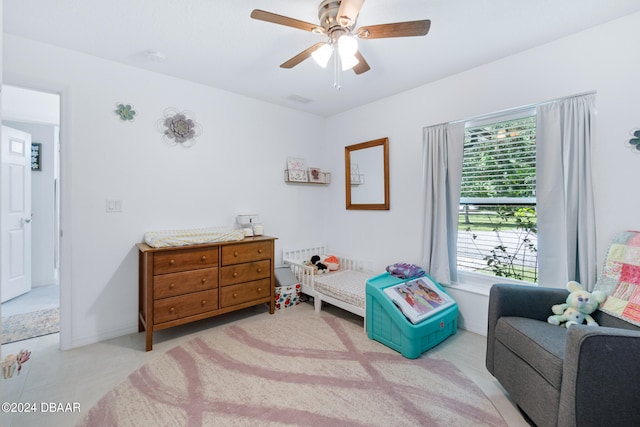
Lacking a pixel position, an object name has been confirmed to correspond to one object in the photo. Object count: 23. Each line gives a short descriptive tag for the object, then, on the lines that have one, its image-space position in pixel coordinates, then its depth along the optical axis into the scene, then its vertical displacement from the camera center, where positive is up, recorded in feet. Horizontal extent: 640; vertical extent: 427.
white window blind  8.30 +1.51
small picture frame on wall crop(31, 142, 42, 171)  13.10 +2.60
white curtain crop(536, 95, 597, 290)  6.99 +0.50
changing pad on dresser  8.18 -0.64
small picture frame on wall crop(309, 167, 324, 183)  12.98 +1.71
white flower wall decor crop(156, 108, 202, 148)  9.48 +2.82
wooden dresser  7.95 -1.95
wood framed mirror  11.31 +1.58
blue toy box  7.50 -2.95
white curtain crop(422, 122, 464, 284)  9.21 +0.50
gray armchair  4.34 -2.41
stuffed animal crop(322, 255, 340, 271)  12.18 -1.99
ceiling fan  5.39 +3.59
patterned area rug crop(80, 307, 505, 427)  5.60 -3.71
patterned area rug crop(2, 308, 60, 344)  8.64 -3.41
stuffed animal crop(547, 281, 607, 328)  5.95 -1.91
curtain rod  7.23 +2.87
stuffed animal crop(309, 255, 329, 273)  11.77 -2.01
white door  11.11 +0.08
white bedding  9.31 -2.42
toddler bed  9.43 -2.38
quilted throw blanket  5.69 -1.33
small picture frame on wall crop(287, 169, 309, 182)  12.44 +1.65
